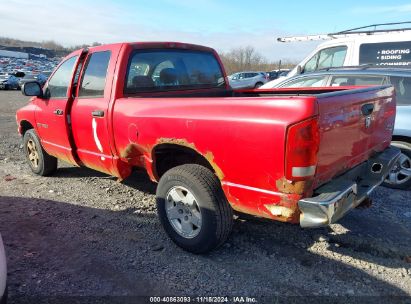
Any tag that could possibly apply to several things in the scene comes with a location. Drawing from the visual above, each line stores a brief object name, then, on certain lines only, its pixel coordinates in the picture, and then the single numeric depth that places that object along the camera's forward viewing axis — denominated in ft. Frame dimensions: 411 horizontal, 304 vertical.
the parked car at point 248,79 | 97.55
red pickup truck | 8.97
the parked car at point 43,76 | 97.12
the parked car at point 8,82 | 103.39
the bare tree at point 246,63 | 198.59
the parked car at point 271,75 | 110.28
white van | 27.12
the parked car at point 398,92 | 17.34
